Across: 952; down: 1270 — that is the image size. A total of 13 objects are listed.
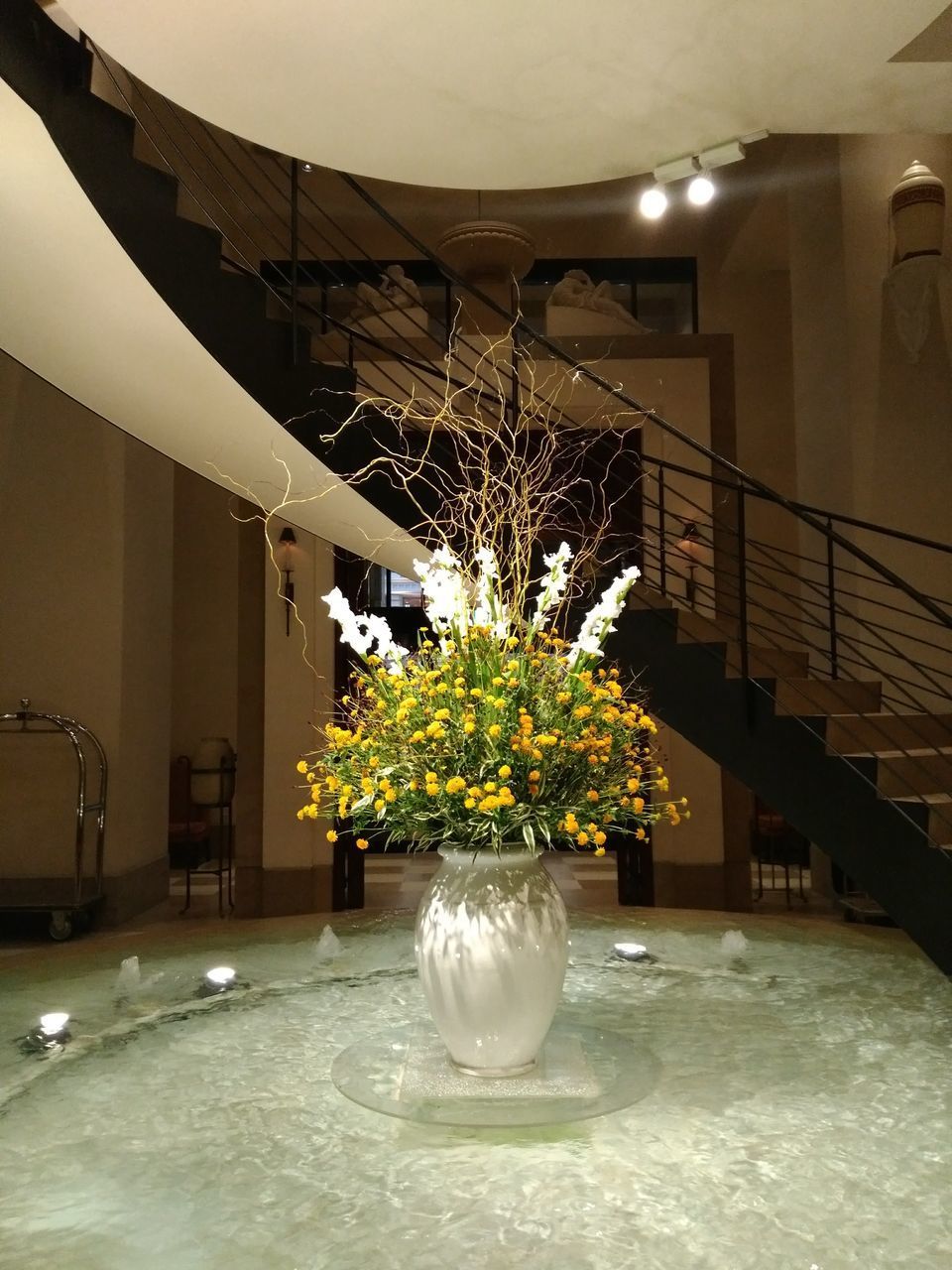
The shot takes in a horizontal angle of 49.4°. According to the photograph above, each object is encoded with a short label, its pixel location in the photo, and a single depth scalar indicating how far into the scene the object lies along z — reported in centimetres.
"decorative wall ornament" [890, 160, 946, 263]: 579
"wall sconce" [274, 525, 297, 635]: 671
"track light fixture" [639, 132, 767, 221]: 434
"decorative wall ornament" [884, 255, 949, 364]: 587
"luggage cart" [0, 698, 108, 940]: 592
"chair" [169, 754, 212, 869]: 834
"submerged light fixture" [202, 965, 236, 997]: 334
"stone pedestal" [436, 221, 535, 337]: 721
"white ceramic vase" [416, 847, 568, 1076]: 237
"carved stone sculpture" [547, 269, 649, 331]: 716
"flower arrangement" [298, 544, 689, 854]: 241
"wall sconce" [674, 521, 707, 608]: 679
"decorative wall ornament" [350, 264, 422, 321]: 696
